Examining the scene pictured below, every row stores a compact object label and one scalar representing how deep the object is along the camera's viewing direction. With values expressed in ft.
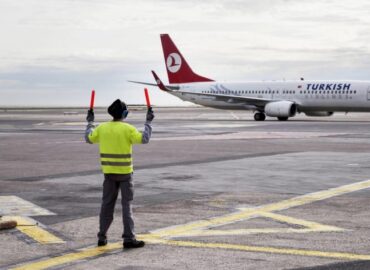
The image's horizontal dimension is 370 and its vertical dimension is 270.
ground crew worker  26.45
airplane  169.48
